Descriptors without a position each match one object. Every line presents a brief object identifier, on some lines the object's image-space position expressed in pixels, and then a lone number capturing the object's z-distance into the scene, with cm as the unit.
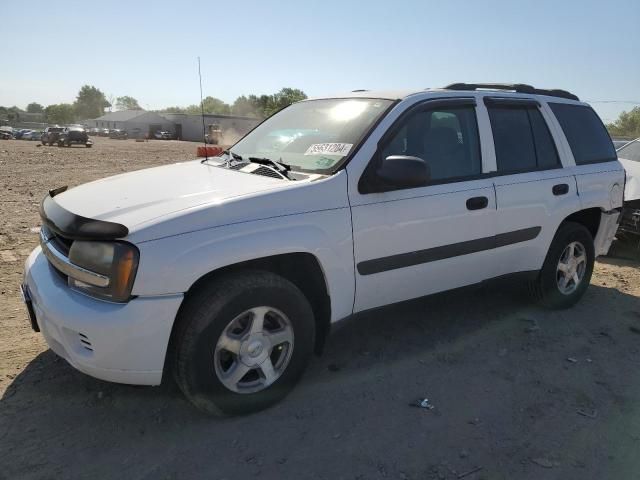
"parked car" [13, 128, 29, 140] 5450
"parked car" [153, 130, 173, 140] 7031
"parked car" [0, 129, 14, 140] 5106
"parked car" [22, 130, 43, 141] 5319
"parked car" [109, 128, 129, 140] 7135
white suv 237
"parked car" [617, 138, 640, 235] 593
